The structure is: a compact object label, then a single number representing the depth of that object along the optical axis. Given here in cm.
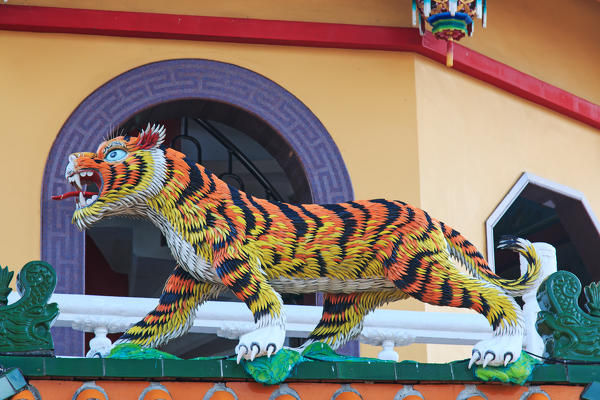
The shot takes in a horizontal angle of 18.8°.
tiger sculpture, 844
